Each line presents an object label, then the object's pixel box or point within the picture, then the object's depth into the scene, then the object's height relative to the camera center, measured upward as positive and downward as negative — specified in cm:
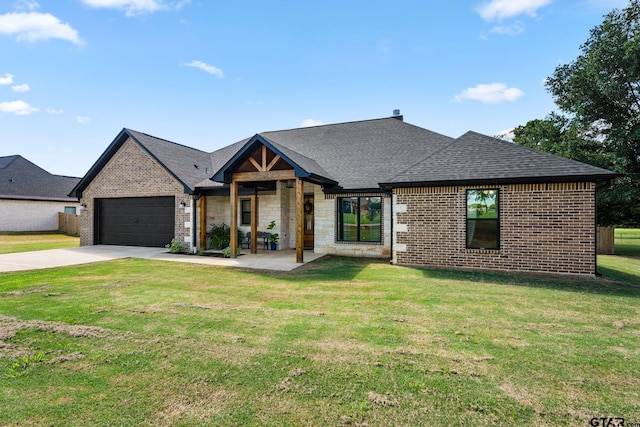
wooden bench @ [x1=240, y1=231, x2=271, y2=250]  1408 -112
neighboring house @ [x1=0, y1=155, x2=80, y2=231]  2344 +149
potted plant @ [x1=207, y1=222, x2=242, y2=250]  1409 -100
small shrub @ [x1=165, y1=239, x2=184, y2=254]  1321 -138
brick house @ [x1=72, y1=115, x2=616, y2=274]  878 +71
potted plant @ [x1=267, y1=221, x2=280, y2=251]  1408 -106
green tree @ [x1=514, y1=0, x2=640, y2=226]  1639 +633
